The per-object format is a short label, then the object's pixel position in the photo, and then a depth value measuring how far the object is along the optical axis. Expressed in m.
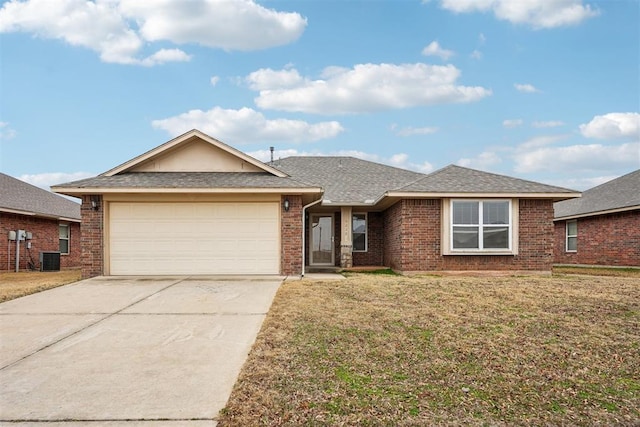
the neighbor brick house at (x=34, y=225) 17.27
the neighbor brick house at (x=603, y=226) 17.52
